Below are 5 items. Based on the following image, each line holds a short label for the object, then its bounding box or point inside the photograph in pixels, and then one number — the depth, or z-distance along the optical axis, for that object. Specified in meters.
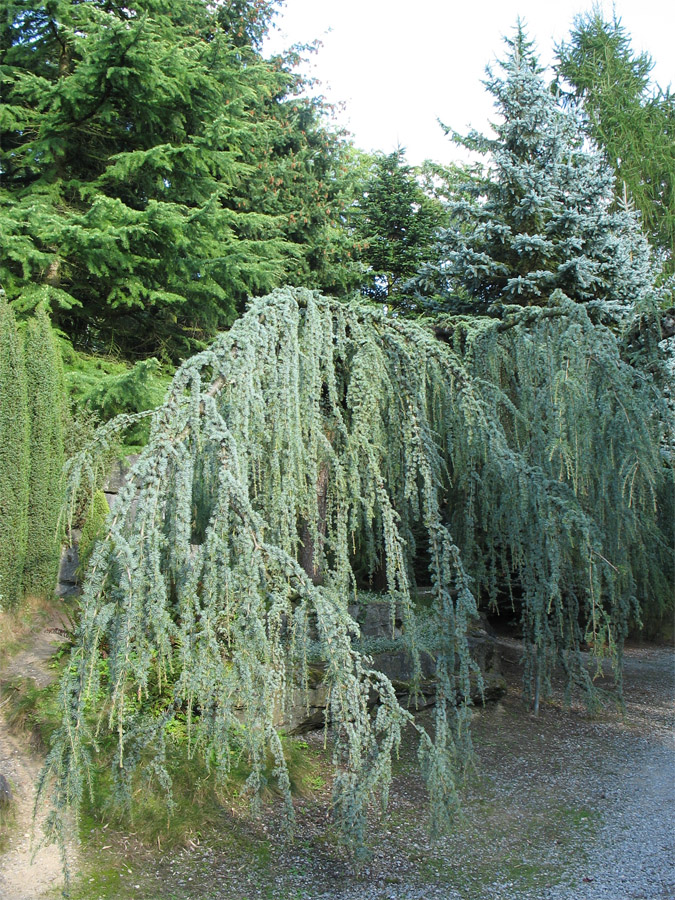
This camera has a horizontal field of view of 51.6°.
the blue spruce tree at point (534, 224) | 8.58
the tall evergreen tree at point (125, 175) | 8.34
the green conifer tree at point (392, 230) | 11.95
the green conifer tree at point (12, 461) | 6.82
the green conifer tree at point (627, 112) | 14.98
